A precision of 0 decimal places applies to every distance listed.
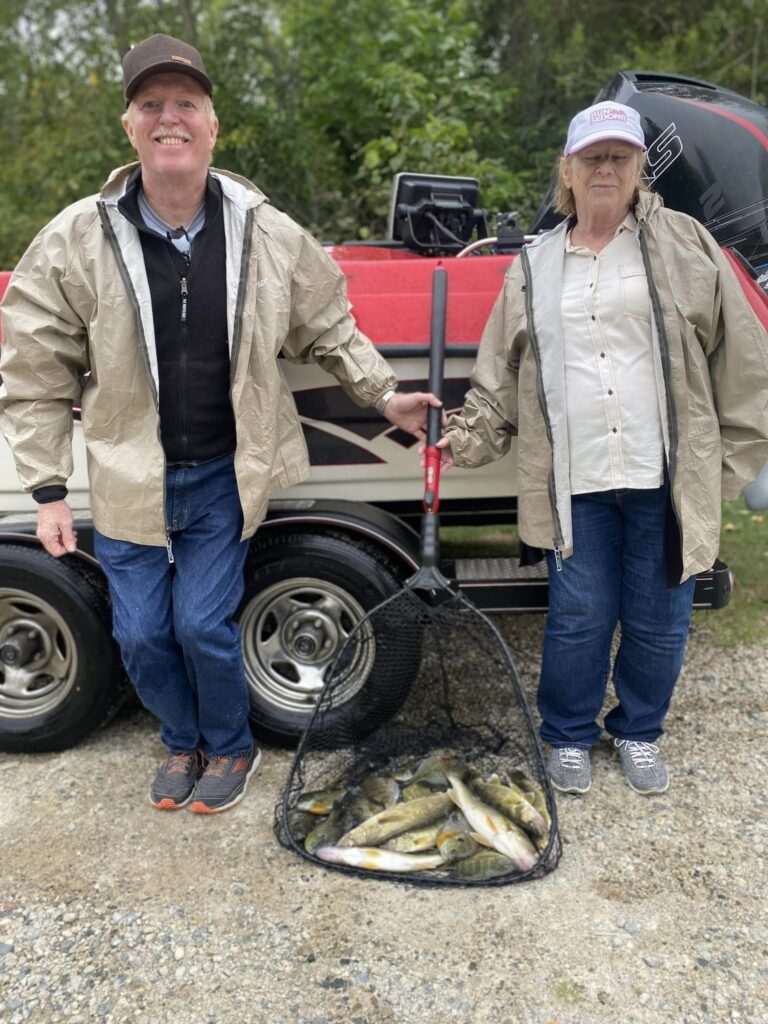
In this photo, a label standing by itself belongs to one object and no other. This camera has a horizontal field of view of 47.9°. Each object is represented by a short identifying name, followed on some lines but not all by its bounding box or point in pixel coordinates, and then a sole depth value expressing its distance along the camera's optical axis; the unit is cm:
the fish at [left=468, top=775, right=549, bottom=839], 262
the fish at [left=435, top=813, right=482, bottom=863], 256
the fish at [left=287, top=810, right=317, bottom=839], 272
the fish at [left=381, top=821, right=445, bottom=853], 261
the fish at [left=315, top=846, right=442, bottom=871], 254
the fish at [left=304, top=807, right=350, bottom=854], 266
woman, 246
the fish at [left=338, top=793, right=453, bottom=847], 263
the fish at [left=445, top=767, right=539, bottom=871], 253
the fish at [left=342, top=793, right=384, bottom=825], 276
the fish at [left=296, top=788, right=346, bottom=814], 281
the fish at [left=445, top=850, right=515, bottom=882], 250
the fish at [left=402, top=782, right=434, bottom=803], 280
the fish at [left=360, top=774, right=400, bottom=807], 281
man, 243
